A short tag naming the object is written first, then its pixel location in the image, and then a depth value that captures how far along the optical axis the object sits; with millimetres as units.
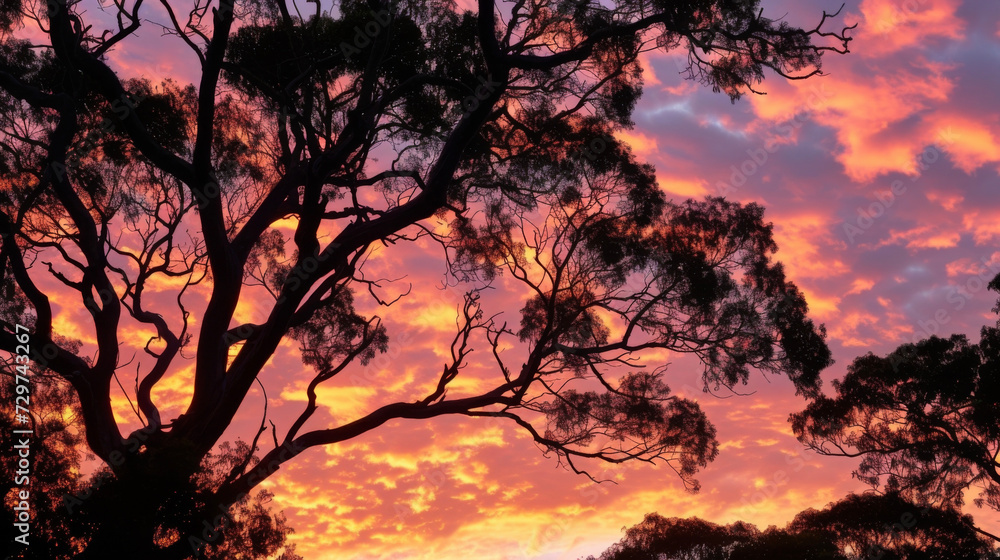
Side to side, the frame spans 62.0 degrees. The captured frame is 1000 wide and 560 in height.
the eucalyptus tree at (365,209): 10250
